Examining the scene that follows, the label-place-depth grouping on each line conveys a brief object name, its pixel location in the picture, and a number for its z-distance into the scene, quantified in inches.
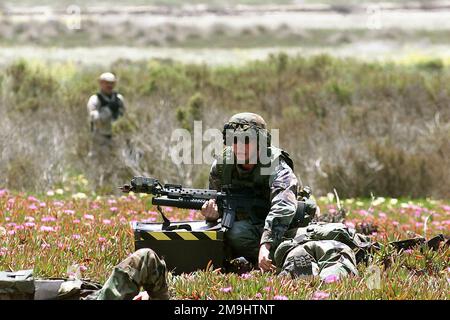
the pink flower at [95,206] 828.6
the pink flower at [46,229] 666.2
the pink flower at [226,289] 498.0
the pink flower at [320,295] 479.5
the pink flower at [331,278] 521.7
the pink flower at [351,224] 749.9
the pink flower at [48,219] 713.2
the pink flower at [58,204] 815.7
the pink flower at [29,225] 681.8
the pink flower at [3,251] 585.8
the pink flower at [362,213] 885.7
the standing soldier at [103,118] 1202.6
